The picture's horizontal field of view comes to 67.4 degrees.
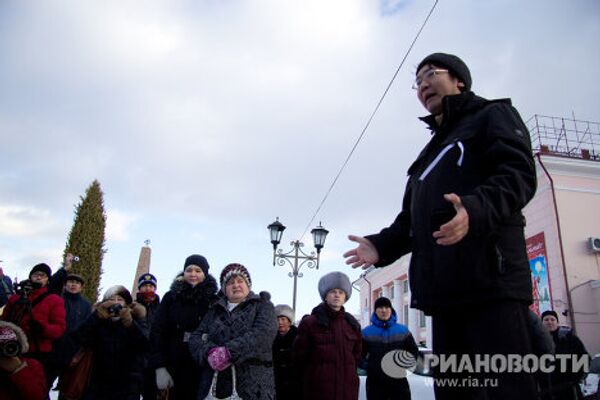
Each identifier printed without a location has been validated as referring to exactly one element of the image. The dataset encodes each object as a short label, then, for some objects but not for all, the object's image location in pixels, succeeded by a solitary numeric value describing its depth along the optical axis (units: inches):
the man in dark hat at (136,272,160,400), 215.6
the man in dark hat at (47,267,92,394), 244.1
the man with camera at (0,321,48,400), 149.7
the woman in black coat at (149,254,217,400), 162.9
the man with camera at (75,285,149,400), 171.2
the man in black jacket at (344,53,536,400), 55.1
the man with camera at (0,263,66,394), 188.5
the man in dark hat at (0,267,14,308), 291.0
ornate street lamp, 430.9
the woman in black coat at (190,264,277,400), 138.2
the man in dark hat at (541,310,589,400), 201.9
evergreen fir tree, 755.4
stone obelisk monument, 695.7
